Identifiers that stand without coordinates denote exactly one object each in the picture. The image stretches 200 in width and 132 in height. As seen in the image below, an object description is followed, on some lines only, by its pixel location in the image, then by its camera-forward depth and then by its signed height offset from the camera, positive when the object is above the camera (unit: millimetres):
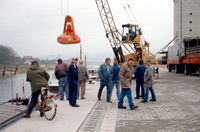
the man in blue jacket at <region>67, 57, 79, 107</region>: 8180 -633
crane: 27297 +2309
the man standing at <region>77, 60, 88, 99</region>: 10305 -536
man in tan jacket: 7797 -543
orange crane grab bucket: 11617 +1423
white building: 66500 +12888
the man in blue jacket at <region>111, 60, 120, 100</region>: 10148 -661
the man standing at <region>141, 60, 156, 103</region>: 9111 -681
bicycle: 6262 -1178
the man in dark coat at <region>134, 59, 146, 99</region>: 9703 -430
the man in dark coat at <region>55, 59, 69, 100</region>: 9758 -481
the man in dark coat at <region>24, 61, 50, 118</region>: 6445 -471
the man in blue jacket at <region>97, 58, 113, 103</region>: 9406 -491
